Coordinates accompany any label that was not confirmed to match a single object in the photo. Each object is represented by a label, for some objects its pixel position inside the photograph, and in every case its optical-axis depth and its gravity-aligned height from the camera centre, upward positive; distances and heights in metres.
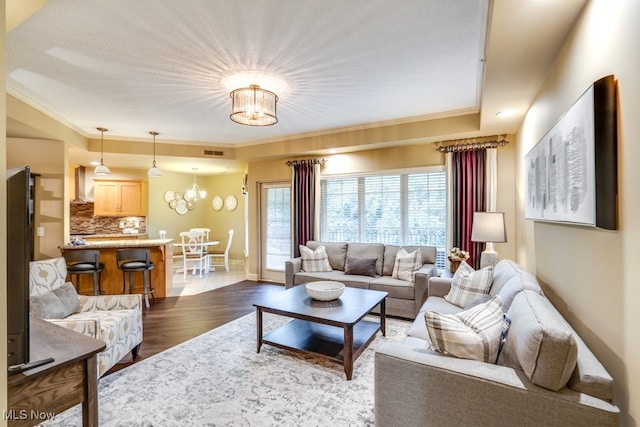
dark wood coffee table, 2.58 -1.08
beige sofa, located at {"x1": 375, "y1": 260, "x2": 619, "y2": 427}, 1.23 -0.78
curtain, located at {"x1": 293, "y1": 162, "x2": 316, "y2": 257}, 5.54 +0.23
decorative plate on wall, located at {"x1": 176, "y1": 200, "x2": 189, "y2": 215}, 8.44 +0.19
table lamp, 3.51 -0.19
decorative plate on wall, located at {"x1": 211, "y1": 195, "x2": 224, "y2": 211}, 8.91 +0.35
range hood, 6.84 +0.71
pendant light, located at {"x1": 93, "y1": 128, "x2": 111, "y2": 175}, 4.67 +0.71
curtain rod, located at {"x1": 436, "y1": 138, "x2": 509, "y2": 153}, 4.12 +0.99
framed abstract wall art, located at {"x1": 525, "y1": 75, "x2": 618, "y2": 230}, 1.34 +0.28
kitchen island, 4.50 -0.87
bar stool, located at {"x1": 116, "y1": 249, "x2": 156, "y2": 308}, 4.35 -0.70
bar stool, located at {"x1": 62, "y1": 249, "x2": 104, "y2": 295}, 4.08 -0.66
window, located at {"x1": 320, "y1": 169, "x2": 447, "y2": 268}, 4.68 +0.09
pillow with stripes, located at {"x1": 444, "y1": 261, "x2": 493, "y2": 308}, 2.85 -0.70
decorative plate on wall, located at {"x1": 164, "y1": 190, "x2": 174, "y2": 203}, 8.09 +0.51
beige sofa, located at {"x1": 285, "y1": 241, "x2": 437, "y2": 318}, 3.78 -0.90
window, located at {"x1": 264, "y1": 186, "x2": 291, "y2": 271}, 6.07 -0.26
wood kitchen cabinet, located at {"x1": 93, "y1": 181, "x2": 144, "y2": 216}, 7.16 +0.40
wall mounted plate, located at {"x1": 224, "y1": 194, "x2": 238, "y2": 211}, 8.68 +0.36
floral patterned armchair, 2.31 -0.87
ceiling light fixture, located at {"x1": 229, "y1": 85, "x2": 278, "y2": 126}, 3.07 +1.17
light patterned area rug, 2.02 -1.38
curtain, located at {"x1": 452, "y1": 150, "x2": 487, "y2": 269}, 4.20 +0.28
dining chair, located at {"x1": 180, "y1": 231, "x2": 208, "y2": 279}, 6.55 -0.84
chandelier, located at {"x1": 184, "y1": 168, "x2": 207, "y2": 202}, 7.81 +0.57
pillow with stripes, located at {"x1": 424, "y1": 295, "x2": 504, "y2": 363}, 1.57 -0.66
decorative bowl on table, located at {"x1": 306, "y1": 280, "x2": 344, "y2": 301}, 3.04 -0.79
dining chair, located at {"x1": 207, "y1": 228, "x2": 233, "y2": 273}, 7.25 -1.32
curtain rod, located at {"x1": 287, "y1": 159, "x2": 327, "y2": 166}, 5.46 +0.98
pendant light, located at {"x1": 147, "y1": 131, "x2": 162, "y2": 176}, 5.07 +0.74
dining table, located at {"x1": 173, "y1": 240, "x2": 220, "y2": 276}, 6.62 -1.31
